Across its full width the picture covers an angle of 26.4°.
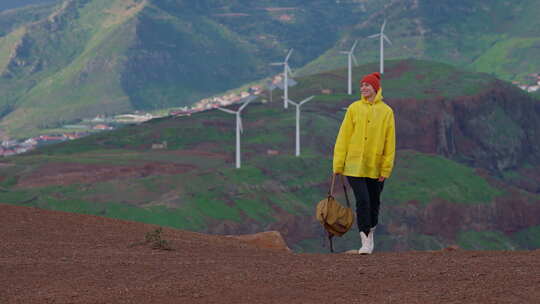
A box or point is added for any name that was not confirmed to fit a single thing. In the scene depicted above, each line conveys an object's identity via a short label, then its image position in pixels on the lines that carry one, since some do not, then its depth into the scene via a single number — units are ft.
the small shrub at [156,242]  90.53
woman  86.69
